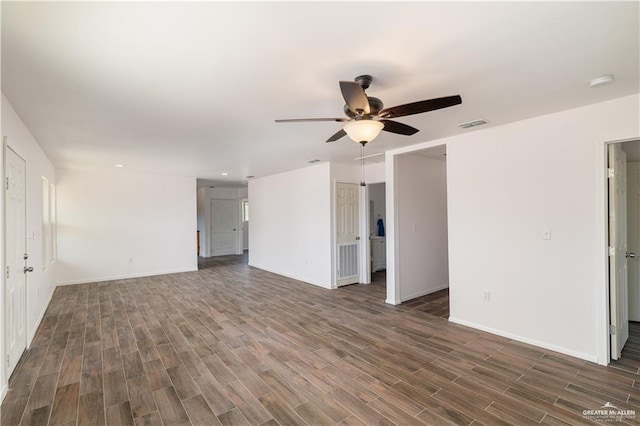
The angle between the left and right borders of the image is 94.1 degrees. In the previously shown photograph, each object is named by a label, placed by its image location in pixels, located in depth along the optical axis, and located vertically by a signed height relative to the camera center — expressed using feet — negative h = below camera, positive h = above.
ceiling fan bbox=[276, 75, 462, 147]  6.63 +2.44
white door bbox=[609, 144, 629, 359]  9.49 -1.37
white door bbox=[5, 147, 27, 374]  8.83 -1.30
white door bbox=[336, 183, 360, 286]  20.08 -1.35
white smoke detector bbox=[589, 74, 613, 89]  7.51 +3.31
